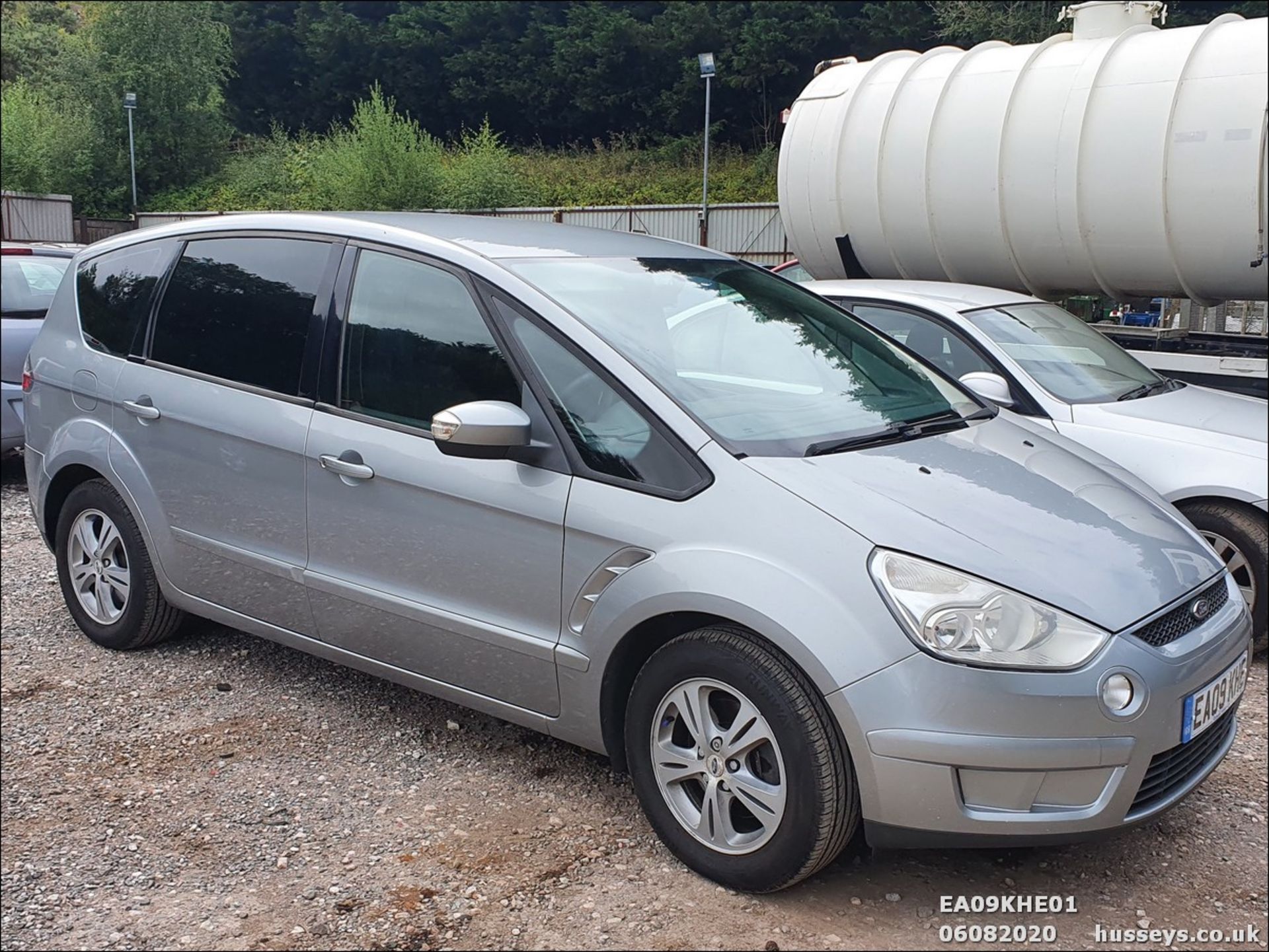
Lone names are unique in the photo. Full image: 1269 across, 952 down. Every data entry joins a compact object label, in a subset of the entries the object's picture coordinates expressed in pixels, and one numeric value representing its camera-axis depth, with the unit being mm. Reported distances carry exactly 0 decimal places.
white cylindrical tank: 6148
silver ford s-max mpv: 2482
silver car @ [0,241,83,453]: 7098
